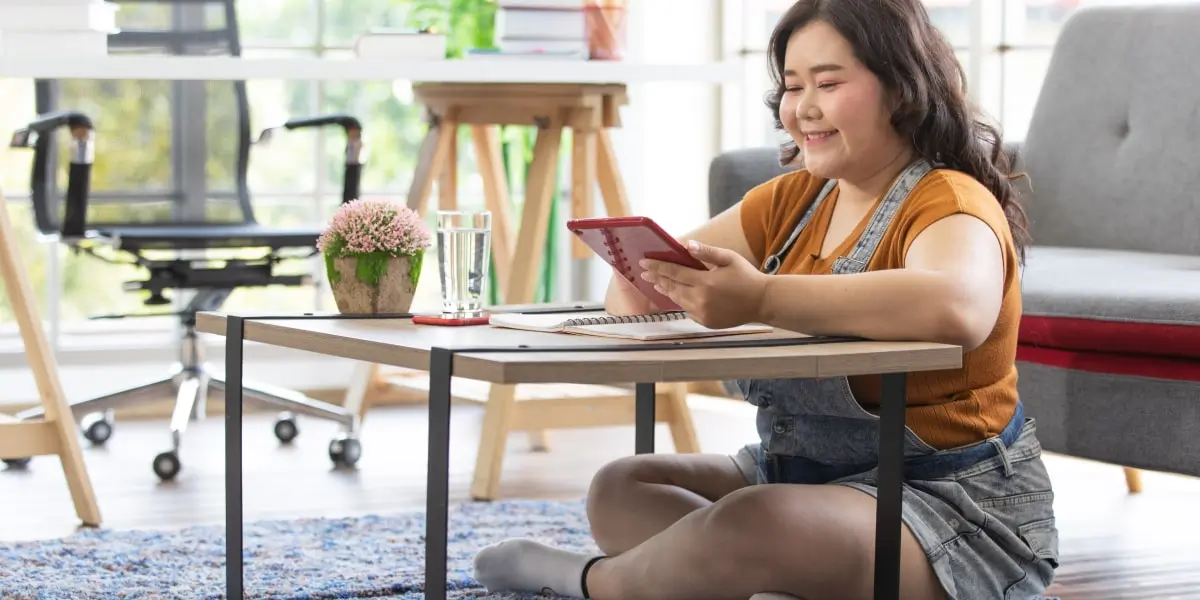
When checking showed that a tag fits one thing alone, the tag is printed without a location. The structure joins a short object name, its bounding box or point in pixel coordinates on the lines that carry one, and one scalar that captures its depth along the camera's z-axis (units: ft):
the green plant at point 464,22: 19.92
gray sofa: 15.44
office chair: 20.01
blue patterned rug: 15.62
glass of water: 13.62
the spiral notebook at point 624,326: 12.89
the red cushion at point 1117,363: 15.32
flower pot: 13.88
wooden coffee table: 12.11
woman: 12.82
